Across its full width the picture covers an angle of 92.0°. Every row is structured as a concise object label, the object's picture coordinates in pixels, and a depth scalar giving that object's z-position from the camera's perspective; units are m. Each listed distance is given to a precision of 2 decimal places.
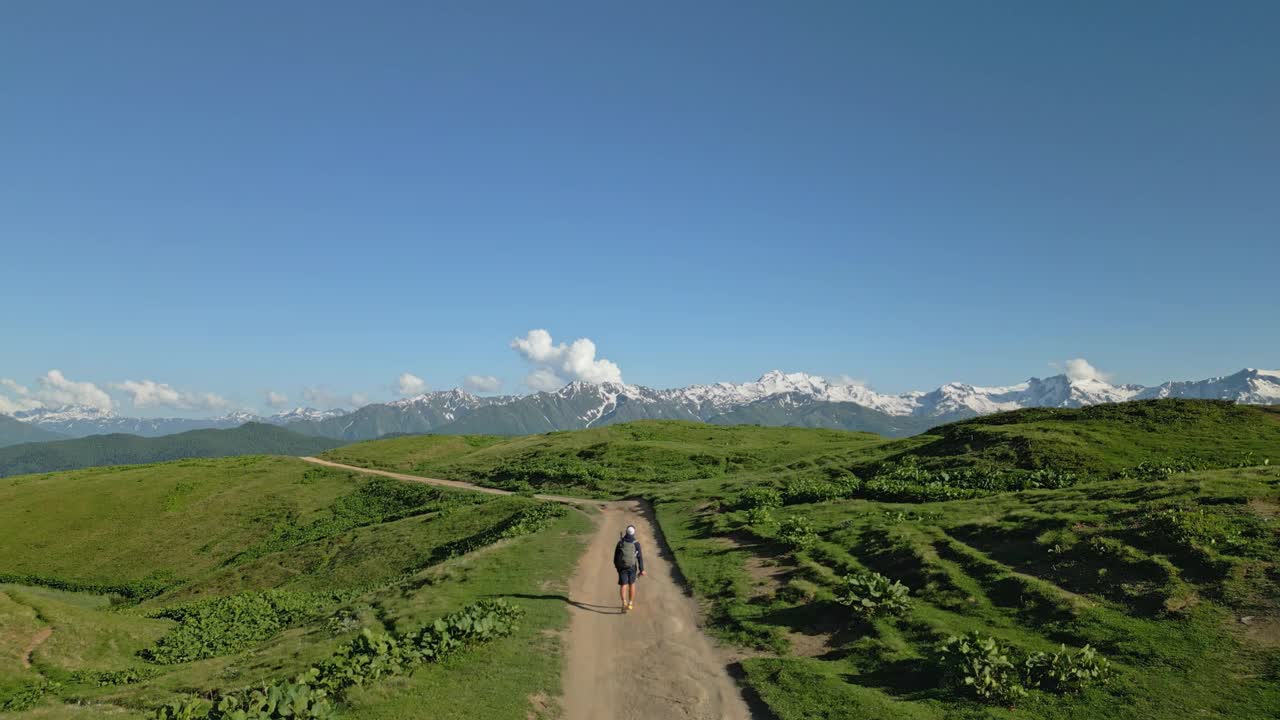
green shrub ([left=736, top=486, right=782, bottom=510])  43.75
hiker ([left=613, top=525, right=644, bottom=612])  25.97
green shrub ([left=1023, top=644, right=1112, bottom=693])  16.39
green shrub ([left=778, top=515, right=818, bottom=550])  31.82
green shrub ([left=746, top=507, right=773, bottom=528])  36.80
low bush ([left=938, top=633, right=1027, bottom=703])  16.28
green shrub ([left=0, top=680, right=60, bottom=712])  24.14
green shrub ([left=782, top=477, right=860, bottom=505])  45.34
